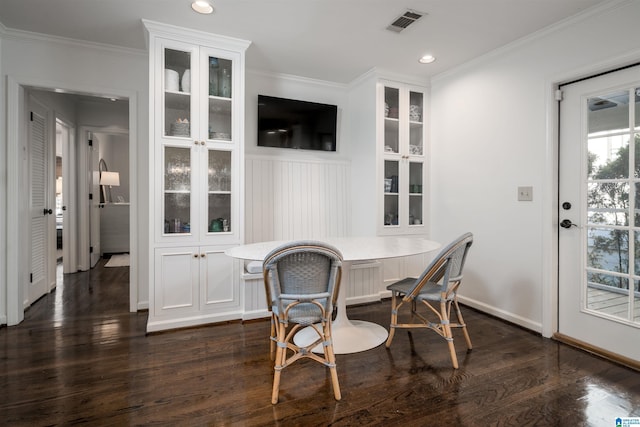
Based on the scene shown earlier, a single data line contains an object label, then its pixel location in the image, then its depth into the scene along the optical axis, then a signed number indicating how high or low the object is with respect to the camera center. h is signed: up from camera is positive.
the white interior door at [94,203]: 5.34 +0.09
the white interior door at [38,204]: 3.38 +0.05
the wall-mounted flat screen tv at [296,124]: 3.68 +0.98
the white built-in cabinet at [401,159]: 3.71 +0.58
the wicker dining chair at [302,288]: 1.82 -0.45
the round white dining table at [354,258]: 2.21 -0.30
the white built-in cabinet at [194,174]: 2.80 +0.31
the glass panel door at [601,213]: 2.29 -0.02
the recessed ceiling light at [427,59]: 3.33 +1.53
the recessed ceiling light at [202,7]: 2.41 +1.49
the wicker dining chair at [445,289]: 2.19 -0.56
